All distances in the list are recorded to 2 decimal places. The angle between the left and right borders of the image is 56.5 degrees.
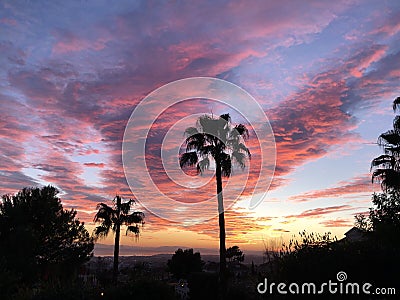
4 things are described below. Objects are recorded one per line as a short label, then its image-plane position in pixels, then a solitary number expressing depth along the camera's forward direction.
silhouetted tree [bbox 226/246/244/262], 76.67
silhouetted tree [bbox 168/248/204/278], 44.33
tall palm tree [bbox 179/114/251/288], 25.03
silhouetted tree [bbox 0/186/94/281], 29.00
